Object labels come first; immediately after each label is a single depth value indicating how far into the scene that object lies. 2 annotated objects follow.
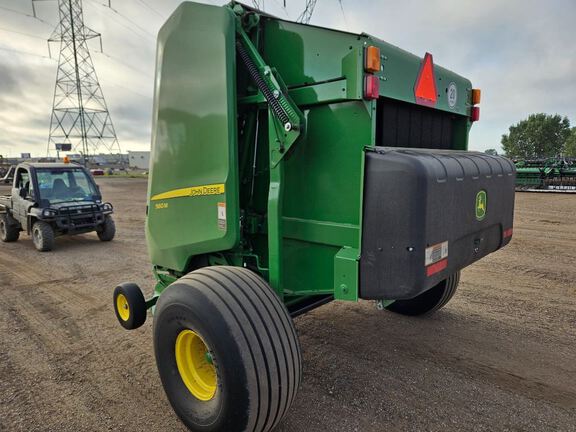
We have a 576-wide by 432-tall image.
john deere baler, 2.11
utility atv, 8.15
